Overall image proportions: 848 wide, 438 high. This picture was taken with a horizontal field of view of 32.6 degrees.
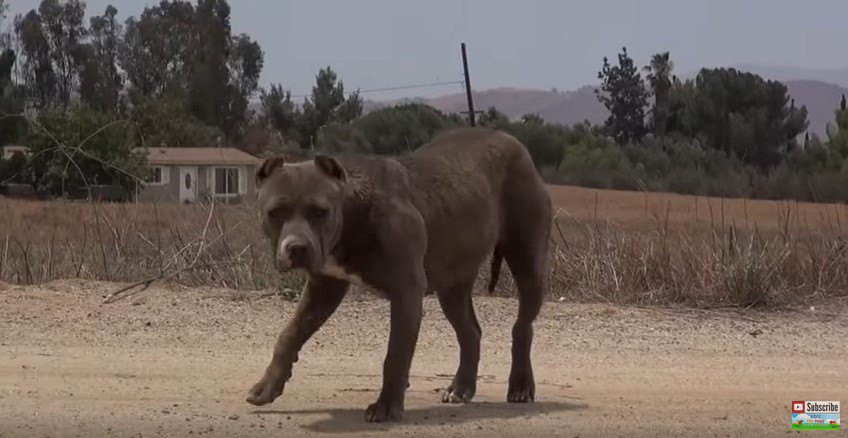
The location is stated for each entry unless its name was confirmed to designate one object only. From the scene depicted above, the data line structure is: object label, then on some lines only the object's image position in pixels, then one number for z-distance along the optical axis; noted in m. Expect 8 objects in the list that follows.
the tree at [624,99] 55.91
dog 7.37
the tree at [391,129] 27.97
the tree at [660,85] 51.72
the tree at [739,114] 45.72
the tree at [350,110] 44.03
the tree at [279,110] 55.91
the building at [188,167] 25.39
